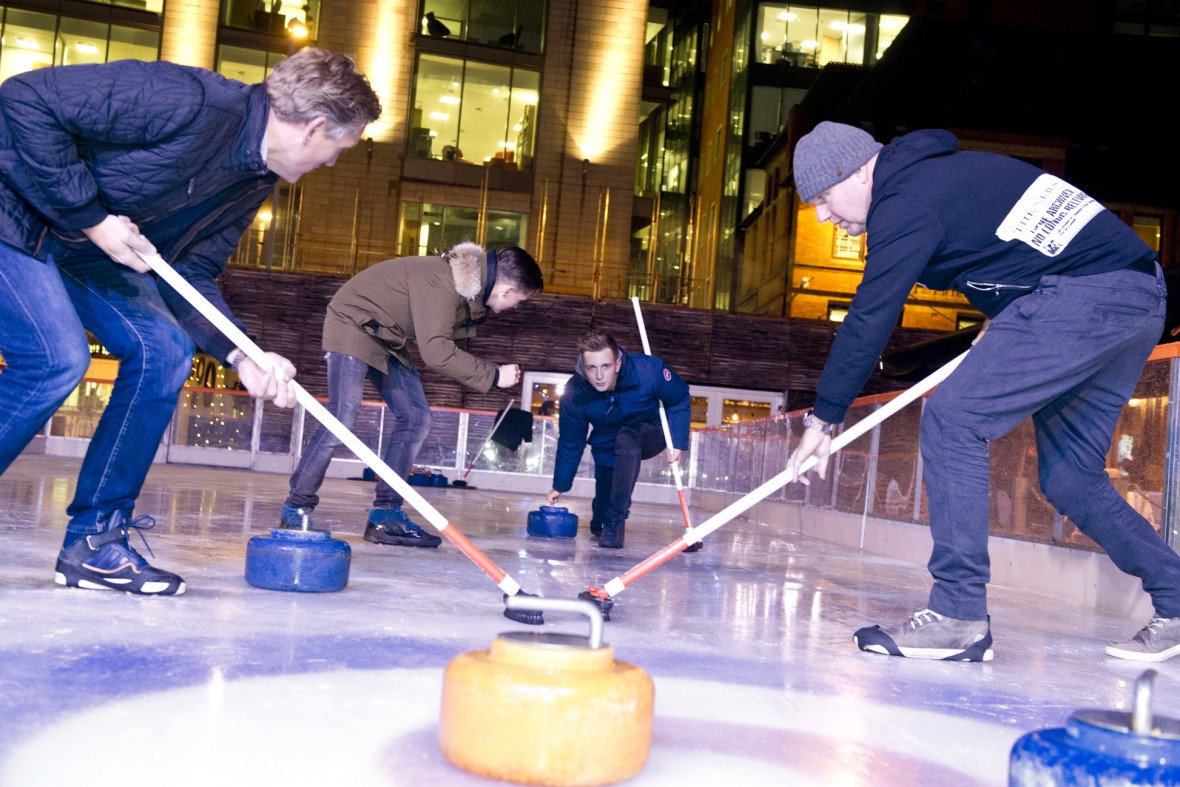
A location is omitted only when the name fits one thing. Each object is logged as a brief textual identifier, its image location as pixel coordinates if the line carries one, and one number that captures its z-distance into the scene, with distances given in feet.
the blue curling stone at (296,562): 10.13
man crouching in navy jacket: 19.85
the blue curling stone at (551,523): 21.03
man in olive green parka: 15.57
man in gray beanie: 9.07
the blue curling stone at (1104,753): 4.01
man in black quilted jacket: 7.96
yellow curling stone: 4.61
